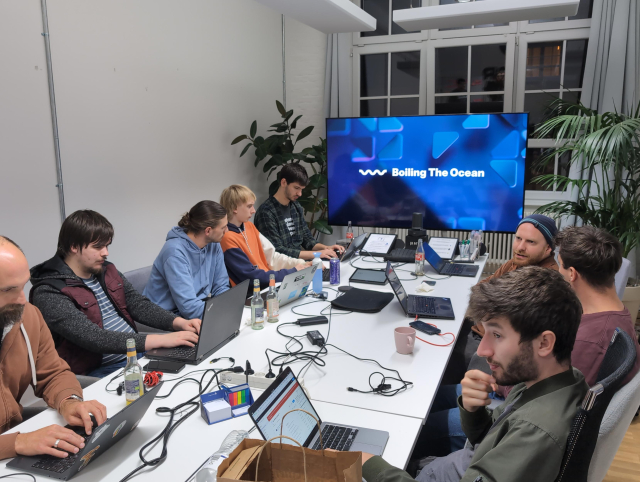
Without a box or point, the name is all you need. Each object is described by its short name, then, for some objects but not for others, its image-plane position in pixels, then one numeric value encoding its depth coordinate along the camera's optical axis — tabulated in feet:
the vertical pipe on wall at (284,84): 19.16
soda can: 10.08
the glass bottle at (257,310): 7.80
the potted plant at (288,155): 16.53
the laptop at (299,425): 4.12
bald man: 4.53
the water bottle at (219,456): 4.19
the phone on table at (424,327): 7.59
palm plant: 12.24
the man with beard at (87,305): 6.86
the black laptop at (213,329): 6.51
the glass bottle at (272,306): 8.03
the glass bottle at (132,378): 5.41
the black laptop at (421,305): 8.30
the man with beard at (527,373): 3.57
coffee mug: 6.81
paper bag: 3.67
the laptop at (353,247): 12.36
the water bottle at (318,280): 9.50
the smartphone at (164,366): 6.31
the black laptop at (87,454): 4.27
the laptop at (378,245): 12.96
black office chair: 3.42
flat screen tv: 13.38
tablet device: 10.24
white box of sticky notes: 5.22
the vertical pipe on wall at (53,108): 10.05
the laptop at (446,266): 11.26
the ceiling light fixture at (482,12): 10.94
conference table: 4.62
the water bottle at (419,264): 11.18
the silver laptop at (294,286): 8.53
